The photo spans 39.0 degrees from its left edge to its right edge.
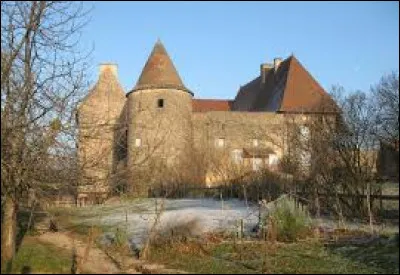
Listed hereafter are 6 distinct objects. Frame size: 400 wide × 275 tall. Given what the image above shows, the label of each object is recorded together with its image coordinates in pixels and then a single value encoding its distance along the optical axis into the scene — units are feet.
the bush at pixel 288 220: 45.50
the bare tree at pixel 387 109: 81.51
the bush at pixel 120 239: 42.24
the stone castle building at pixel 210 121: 124.16
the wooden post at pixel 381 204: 60.47
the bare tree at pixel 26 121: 34.91
